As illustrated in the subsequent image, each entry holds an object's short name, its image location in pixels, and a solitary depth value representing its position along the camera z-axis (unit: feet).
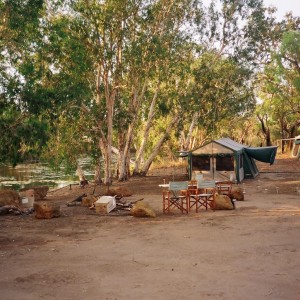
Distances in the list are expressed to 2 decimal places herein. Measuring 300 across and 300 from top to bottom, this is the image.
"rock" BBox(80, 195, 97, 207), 49.47
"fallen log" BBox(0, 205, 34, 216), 44.62
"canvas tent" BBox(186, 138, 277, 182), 73.04
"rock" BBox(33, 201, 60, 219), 42.01
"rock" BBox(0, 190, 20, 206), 48.49
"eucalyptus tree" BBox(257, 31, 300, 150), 105.70
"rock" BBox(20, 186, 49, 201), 63.00
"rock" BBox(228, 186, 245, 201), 51.08
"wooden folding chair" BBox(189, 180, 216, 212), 44.62
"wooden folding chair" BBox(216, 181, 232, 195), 51.96
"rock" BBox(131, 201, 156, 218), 41.24
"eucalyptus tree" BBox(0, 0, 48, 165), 42.11
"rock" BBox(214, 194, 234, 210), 44.32
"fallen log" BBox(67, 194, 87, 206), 51.02
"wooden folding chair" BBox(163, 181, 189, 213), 42.91
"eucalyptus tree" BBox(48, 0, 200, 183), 71.20
